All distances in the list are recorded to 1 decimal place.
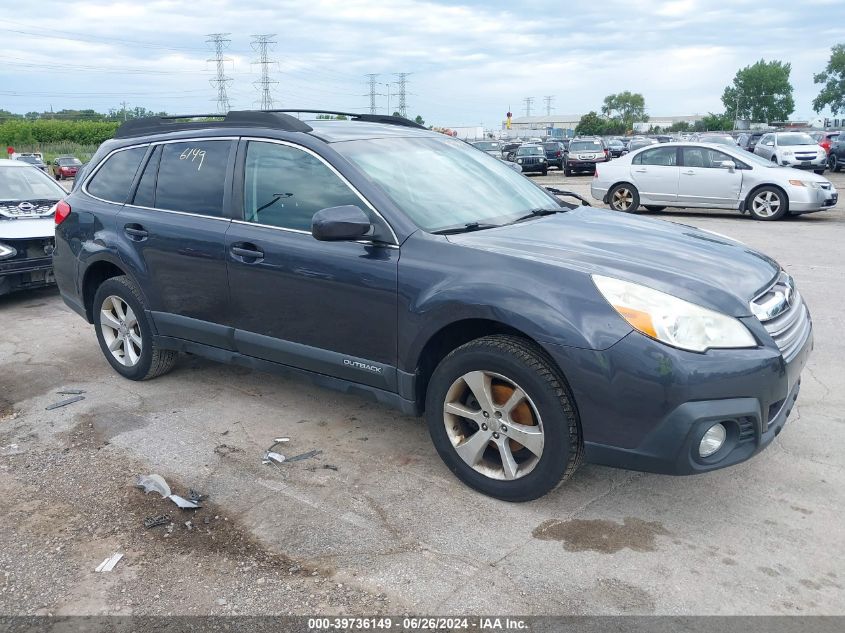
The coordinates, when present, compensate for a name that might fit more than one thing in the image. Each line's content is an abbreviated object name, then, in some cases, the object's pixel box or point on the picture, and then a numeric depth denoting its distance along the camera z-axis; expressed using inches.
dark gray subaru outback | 122.0
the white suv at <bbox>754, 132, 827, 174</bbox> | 959.6
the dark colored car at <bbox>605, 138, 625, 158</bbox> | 1622.8
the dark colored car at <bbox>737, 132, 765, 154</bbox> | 1254.0
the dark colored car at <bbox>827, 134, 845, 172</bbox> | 1069.8
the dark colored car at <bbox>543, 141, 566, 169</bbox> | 1355.8
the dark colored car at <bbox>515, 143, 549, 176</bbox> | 1275.8
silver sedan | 541.6
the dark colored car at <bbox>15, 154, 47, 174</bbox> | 1338.1
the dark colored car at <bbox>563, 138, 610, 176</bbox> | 1208.8
